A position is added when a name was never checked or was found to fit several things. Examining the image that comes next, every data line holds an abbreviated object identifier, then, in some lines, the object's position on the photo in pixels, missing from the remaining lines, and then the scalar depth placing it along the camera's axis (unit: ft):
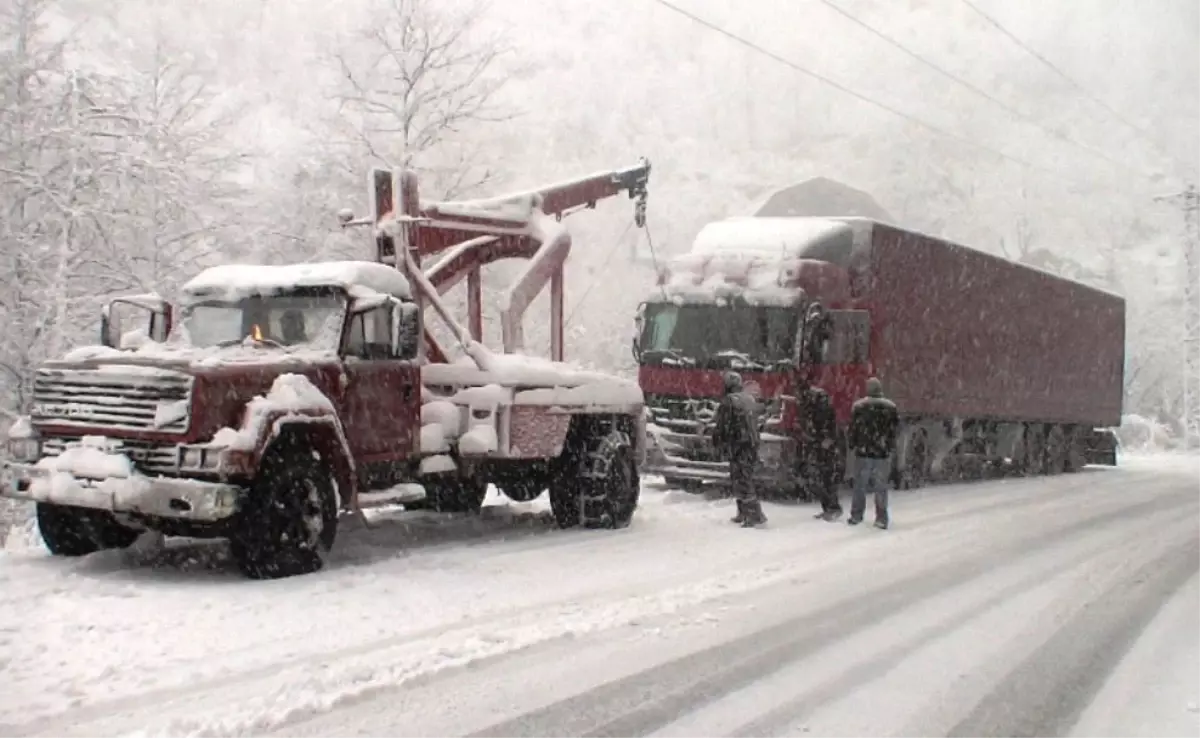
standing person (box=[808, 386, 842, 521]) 46.39
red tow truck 26.66
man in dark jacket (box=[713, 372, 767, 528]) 42.16
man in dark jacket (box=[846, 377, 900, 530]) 44.01
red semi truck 52.13
